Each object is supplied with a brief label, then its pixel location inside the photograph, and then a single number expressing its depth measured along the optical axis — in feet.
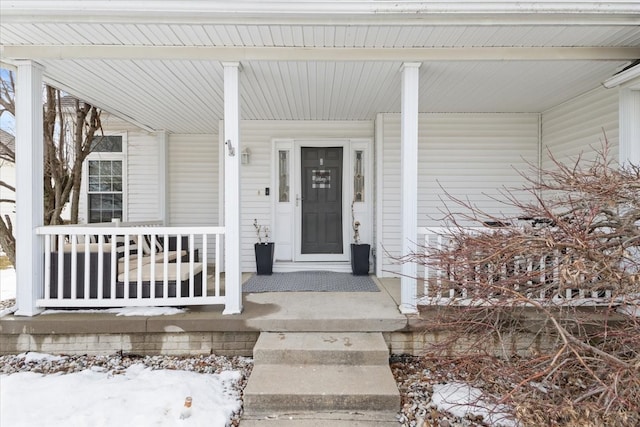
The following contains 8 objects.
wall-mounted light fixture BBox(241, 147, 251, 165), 18.15
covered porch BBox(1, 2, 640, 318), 9.47
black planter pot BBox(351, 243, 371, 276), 17.13
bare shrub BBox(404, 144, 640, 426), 6.61
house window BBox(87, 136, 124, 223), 20.40
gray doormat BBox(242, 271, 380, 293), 14.30
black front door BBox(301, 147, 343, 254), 18.48
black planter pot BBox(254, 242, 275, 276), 17.47
